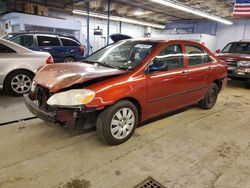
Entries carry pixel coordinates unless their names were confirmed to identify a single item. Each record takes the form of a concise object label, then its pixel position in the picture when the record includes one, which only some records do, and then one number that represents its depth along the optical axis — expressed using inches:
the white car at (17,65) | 165.2
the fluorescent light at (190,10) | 283.1
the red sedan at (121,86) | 88.4
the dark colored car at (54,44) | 253.9
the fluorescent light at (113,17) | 475.1
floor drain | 76.5
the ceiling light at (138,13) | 542.8
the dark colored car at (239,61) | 238.8
